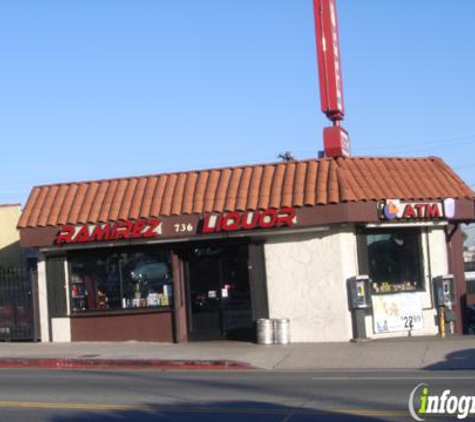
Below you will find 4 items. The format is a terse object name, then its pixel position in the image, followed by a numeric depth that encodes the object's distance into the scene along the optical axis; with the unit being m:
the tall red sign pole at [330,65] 21.30
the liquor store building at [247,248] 19.64
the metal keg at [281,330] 19.56
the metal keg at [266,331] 19.64
